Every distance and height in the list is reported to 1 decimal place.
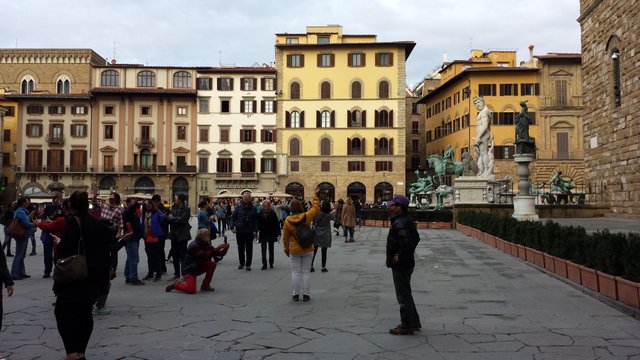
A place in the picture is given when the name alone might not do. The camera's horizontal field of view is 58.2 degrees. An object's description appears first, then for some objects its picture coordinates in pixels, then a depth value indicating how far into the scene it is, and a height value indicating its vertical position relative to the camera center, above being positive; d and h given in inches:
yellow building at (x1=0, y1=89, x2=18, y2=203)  2317.9 +271.7
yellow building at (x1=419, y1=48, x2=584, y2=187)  2057.1 +334.1
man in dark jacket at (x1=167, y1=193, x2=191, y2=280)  453.1 -22.2
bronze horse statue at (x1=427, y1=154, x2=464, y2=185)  1155.3 +67.8
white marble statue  1007.0 +103.5
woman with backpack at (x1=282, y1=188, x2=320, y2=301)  352.5 -30.9
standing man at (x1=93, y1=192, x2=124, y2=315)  408.1 -7.0
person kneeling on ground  384.2 -42.4
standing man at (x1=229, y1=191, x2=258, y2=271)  508.9 -20.9
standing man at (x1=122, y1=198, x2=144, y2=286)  405.7 -26.1
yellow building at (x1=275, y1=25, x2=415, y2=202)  2237.9 +336.4
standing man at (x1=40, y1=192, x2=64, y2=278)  465.1 -40.2
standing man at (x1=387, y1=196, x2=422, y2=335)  261.2 -29.0
